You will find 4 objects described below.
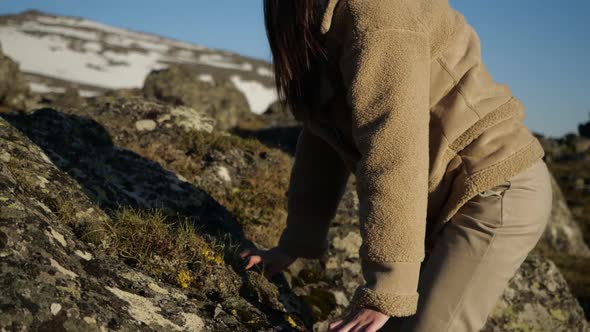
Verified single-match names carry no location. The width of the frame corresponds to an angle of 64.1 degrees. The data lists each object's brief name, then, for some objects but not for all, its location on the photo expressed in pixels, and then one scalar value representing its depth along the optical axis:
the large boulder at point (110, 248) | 1.99
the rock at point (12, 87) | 26.91
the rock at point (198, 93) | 24.25
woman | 2.30
